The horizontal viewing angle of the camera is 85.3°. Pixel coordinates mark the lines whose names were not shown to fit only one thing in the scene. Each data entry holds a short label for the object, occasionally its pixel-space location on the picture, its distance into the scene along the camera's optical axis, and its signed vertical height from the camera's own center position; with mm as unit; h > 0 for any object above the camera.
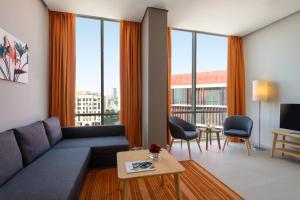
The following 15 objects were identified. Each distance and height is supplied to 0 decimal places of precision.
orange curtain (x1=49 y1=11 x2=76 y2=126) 3287 +672
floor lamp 3713 +200
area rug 2021 -1202
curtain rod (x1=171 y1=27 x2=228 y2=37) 4215 +1798
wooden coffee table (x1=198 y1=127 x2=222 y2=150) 3817 -758
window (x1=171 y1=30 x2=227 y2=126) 4266 +588
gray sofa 1387 -757
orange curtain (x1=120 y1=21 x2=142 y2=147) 3672 +444
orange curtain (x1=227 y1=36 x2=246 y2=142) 4434 +546
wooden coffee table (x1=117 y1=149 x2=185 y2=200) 1618 -749
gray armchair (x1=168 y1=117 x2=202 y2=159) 3294 -680
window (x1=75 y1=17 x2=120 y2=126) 3625 +647
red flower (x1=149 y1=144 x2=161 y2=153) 1995 -617
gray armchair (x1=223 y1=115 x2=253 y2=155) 3525 -670
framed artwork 1905 +524
